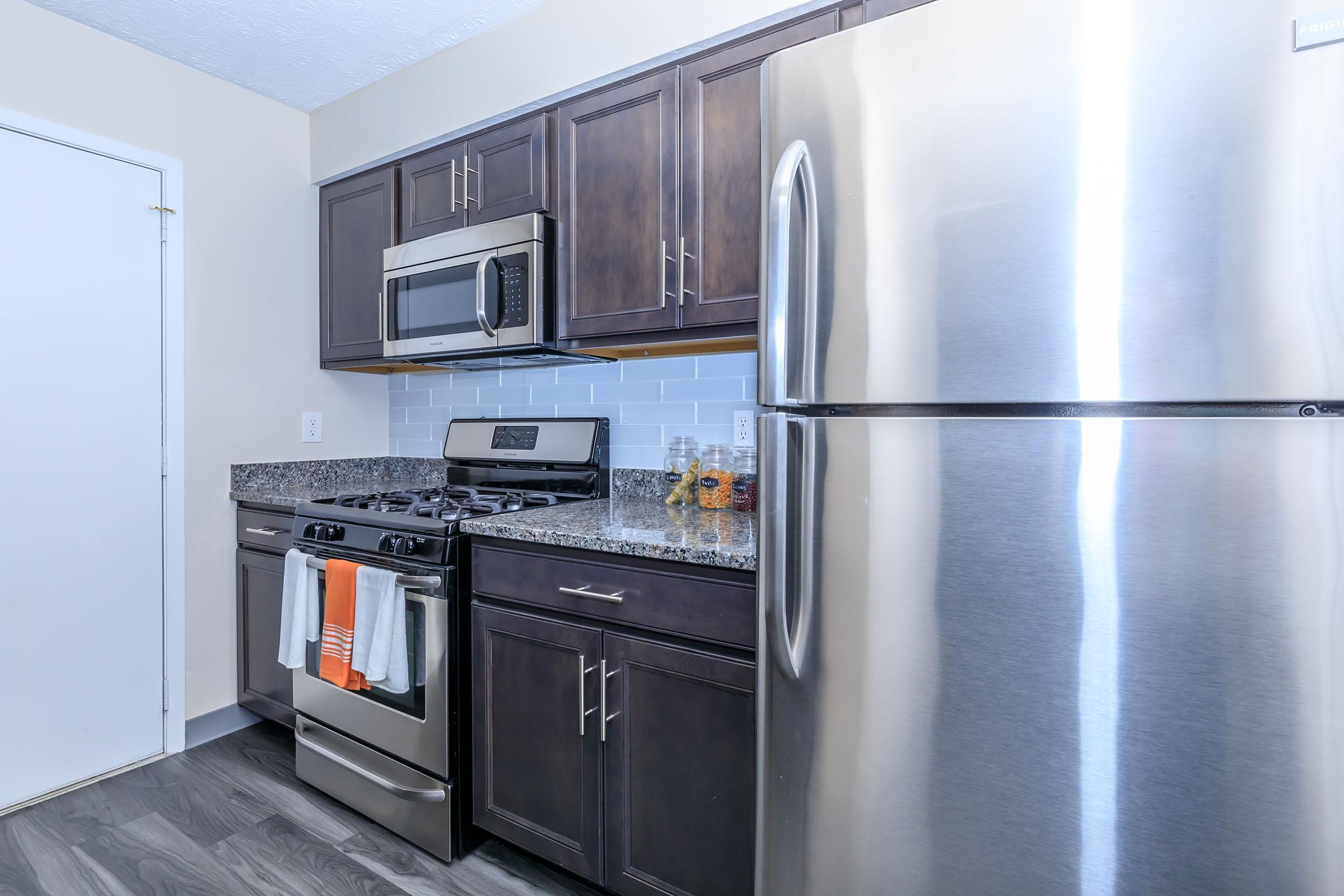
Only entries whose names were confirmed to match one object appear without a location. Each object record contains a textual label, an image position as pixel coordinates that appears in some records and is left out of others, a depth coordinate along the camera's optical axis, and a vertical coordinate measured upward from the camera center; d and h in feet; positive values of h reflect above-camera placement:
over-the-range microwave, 6.61 +1.56
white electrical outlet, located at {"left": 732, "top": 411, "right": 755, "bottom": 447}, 6.66 +0.15
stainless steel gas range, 5.69 -2.04
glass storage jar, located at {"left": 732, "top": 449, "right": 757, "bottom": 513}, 6.26 -0.37
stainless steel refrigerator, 2.39 -0.04
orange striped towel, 6.18 -1.72
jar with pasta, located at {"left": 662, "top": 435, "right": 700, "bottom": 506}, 6.75 -0.23
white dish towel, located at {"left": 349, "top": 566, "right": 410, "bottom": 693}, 5.77 -1.64
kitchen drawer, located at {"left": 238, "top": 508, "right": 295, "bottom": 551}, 7.61 -1.01
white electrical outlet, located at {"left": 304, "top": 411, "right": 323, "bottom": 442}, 9.01 +0.23
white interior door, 6.59 -0.23
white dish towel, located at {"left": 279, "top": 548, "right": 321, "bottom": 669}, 6.66 -1.69
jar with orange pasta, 6.43 -0.40
